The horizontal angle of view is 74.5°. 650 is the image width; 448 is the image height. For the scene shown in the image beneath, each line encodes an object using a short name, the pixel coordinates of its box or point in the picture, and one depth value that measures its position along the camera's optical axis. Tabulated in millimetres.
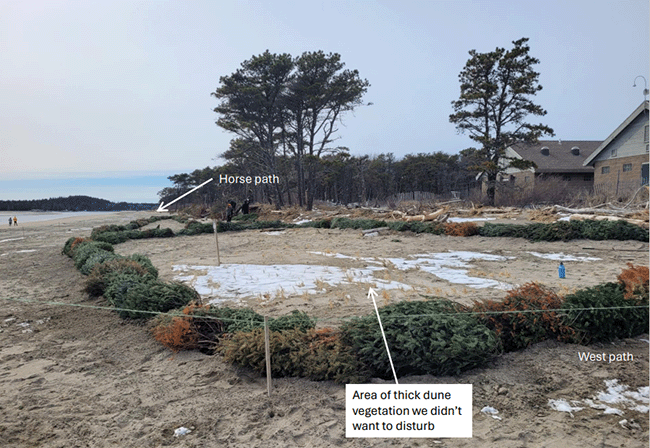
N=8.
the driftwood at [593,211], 16266
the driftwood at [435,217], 19062
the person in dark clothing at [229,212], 25644
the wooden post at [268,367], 3879
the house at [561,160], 34250
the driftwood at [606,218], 13650
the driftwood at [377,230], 17898
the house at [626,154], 26797
